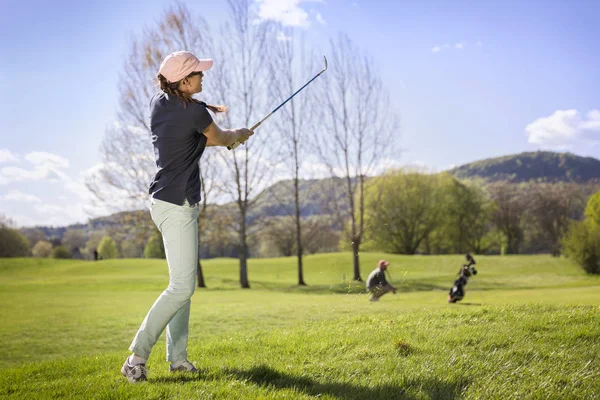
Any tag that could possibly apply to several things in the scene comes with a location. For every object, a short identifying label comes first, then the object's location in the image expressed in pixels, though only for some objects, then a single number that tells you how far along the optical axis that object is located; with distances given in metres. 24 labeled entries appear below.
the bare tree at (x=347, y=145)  35.06
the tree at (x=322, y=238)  48.06
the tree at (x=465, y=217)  71.44
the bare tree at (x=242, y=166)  31.56
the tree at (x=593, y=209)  43.64
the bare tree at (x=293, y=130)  33.06
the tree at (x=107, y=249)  105.71
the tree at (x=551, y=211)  82.94
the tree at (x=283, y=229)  35.90
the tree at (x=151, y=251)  98.52
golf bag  16.23
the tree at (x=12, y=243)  73.19
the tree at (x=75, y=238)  151.12
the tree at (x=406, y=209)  63.44
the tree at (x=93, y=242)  137.38
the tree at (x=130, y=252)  122.09
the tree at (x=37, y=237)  123.99
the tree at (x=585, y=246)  35.31
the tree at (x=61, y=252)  78.69
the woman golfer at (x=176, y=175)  4.69
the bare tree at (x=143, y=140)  30.36
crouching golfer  16.09
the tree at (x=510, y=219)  83.50
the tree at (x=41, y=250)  110.07
